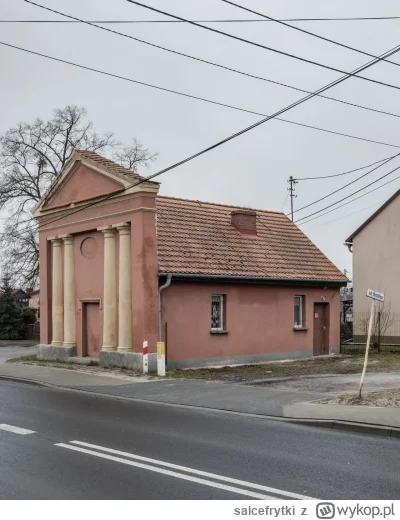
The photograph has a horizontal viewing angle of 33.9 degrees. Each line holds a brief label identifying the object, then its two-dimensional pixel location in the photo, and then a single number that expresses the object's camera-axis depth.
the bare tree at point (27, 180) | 37.94
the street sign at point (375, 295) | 13.21
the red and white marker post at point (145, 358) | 19.14
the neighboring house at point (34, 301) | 76.01
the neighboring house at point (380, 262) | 34.34
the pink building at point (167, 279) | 20.08
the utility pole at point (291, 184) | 62.41
